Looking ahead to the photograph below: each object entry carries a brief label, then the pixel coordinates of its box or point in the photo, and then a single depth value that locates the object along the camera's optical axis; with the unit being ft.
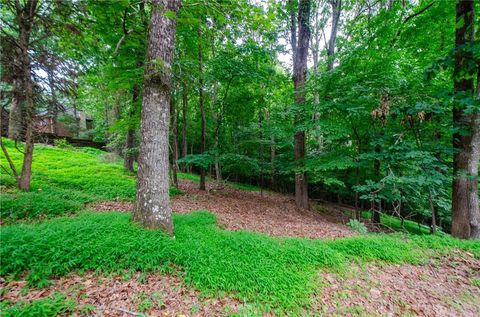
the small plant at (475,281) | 11.09
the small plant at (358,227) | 19.10
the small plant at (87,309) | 7.18
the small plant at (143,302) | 7.75
